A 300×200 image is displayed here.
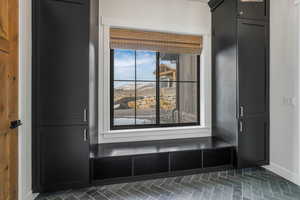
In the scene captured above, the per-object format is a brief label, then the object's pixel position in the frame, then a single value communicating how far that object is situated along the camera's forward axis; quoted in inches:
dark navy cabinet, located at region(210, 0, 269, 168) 110.2
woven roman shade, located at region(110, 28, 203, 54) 118.9
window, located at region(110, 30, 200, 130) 125.5
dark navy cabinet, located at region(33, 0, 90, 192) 85.6
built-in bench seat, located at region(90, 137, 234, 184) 96.5
